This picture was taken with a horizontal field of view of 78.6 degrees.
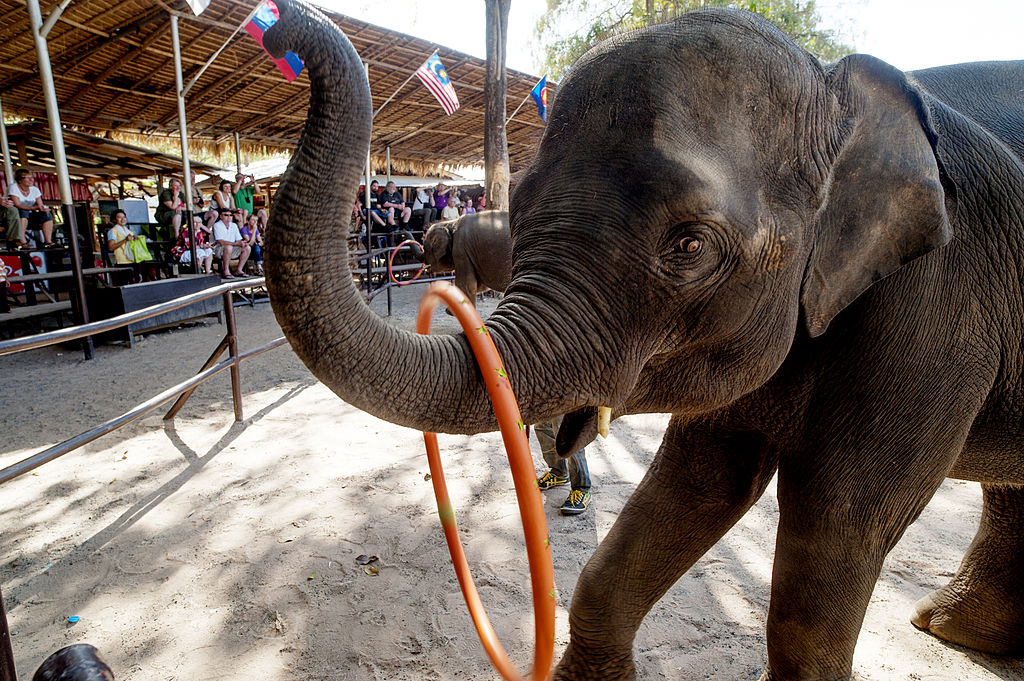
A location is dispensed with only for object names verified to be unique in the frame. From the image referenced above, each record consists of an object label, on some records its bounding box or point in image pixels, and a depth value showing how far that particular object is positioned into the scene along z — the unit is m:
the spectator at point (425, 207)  16.39
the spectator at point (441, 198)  17.41
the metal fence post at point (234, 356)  5.20
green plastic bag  11.17
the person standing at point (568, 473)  3.88
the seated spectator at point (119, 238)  10.75
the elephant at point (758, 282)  1.22
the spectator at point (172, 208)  11.94
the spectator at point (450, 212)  17.08
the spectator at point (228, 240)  11.41
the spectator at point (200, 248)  11.53
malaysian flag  10.77
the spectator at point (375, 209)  14.77
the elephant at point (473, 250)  7.91
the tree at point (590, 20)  13.29
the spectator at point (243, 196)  13.33
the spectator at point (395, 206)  15.73
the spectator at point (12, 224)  8.95
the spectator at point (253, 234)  12.69
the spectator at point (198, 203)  12.96
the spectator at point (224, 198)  12.14
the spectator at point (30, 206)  9.52
